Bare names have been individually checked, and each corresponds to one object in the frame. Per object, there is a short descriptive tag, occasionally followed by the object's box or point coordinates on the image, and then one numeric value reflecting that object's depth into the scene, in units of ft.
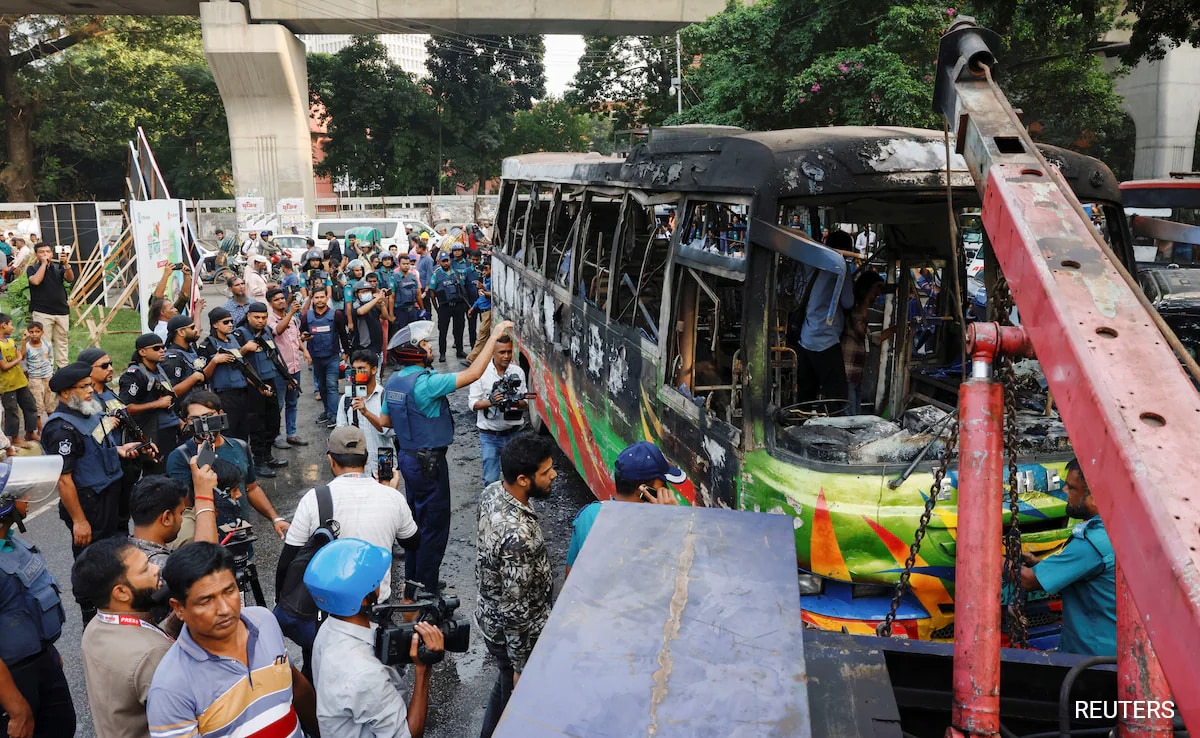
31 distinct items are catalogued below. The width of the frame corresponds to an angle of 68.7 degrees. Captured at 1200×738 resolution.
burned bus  12.59
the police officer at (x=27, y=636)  10.94
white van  84.33
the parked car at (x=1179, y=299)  27.73
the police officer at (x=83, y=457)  16.26
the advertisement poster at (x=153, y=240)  39.86
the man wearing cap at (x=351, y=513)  13.01
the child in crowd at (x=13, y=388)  26.58
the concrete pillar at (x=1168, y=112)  75.72
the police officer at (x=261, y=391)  25.96
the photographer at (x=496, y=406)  20.26
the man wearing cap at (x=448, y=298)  43.24
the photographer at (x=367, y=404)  21.35
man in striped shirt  8.31
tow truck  4.72
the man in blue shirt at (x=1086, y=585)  10.38
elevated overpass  90.99
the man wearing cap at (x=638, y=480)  12.25
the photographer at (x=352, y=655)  9.42
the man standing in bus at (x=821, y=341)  18.31
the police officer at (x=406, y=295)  42.63
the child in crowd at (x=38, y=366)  28.73
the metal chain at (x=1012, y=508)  8.26
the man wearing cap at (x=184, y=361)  22.49
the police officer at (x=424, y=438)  17.70
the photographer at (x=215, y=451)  15.93
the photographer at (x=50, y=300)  33.76
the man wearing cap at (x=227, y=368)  24.39
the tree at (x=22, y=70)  102.63
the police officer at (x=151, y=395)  20.49
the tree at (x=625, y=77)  101.86
